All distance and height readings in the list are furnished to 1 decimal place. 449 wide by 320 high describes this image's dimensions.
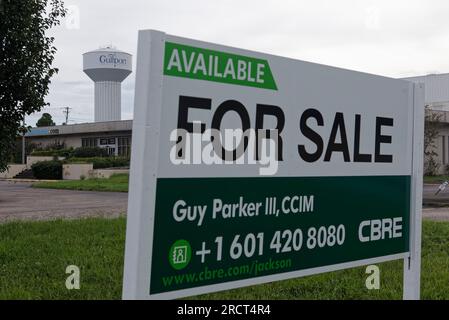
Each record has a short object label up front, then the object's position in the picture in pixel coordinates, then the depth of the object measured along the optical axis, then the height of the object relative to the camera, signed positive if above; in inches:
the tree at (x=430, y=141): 1536.7 +149.7
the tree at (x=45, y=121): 3408.0 +325.4
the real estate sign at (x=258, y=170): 111.6 +4.1
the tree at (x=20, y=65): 283.1 +56.3
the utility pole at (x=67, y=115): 4010.8 +436.0
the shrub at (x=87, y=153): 2070.6 +91.9
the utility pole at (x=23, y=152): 2131.6 +86.0
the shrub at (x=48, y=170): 1744.6 +21.5
